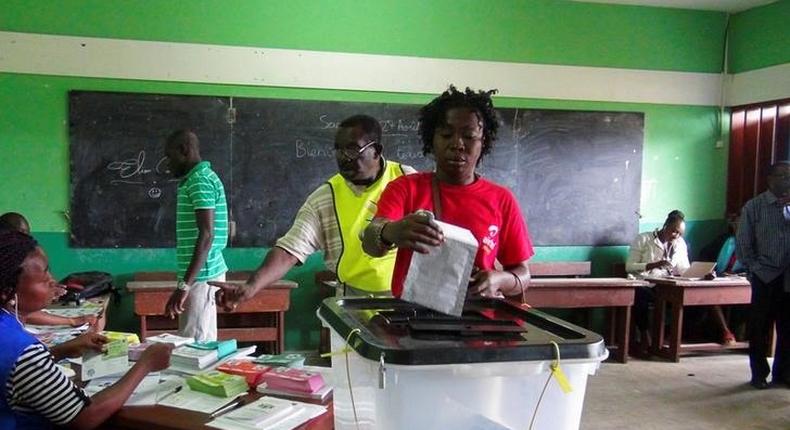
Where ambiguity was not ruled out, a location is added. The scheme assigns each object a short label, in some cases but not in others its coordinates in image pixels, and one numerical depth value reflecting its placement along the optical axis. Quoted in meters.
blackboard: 4.80
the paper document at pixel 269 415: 1.56
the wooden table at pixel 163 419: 1.58
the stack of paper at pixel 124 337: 2.00
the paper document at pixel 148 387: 1.74
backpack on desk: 3.95
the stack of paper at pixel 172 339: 2.24
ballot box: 0.94
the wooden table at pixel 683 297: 5.11
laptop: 5.30
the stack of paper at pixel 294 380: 1.79
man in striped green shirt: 3.07
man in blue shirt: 4.47
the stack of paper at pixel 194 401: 1.69
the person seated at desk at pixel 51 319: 2.64
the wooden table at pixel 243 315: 4.27
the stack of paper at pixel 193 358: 1.99
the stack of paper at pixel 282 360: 2.04
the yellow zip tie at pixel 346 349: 1.05
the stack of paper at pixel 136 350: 2.09
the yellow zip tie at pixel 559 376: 0.98
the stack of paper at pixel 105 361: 1.91
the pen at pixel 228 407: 1.65
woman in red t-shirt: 1.55
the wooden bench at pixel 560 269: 5.64
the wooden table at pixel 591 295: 4.98
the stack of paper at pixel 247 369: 1.87
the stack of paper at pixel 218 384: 1.77
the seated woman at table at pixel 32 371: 1.53
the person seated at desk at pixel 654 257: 5.57
